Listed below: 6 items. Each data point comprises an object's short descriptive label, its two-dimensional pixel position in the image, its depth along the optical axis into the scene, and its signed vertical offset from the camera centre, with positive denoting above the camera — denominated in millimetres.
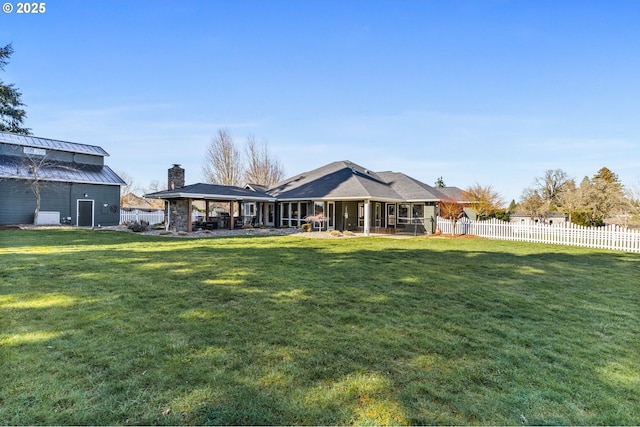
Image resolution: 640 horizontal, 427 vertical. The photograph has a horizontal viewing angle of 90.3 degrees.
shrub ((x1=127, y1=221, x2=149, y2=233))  17500 -833
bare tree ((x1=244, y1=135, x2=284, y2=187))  37938 +5818
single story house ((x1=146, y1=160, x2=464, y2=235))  18594 +787
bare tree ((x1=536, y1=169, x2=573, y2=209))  31809 +3104
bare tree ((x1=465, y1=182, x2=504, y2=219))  21297 +952
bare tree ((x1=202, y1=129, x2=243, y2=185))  36219 +5882
